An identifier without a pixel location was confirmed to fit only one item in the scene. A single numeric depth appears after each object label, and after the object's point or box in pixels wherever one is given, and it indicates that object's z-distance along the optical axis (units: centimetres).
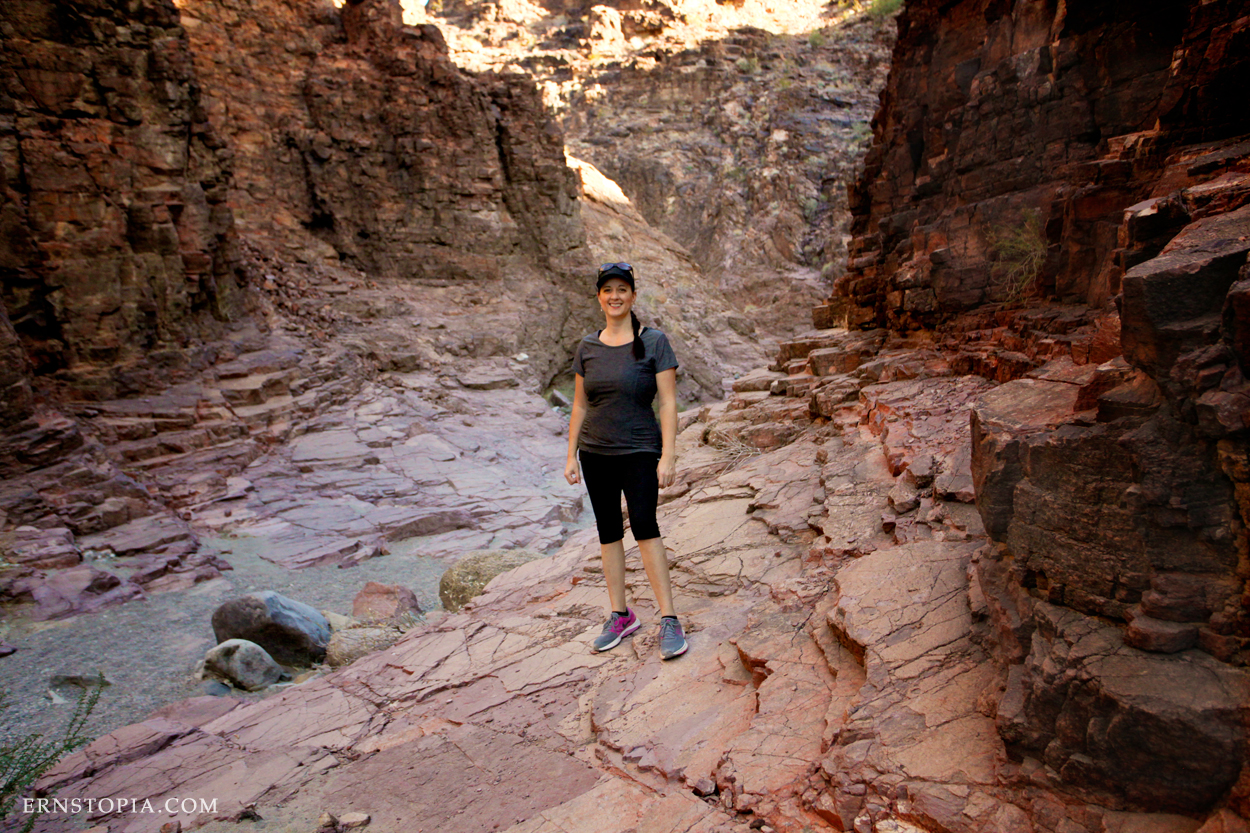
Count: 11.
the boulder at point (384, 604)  682
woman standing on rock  355
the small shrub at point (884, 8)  3384
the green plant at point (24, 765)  340
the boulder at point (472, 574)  644
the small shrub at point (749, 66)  3434
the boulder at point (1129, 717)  169
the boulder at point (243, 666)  541
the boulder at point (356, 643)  574
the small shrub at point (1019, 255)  632
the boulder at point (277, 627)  579
